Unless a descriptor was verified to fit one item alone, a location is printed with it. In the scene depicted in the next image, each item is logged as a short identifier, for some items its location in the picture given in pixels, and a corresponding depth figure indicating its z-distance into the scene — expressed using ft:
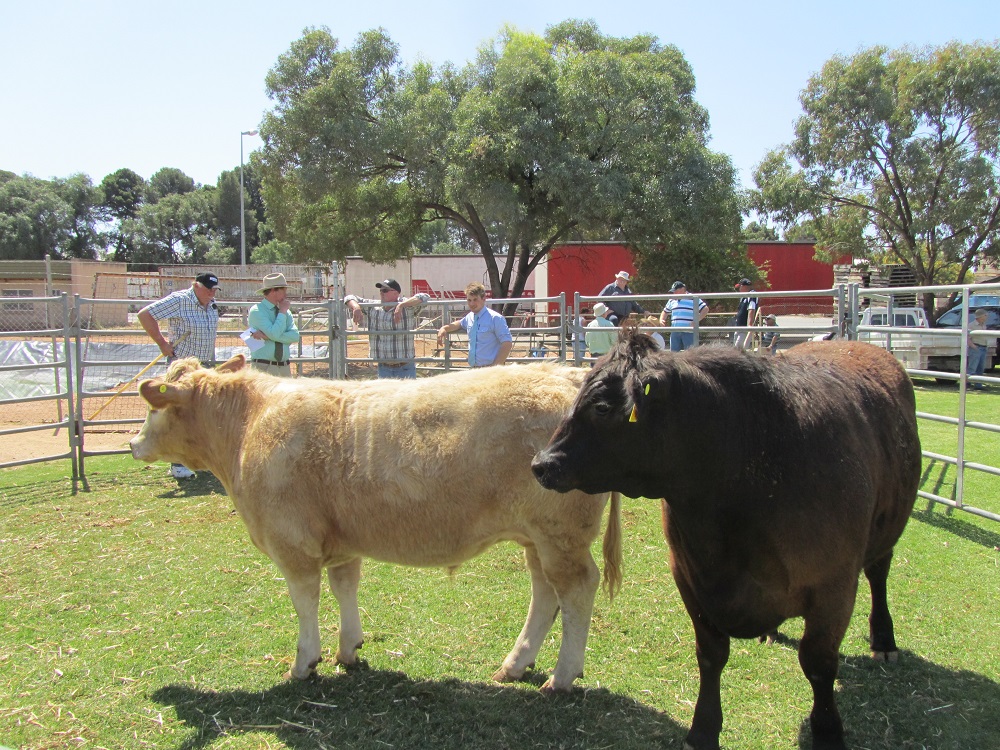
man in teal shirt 22.59
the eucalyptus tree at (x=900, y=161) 81.82
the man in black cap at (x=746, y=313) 35.81
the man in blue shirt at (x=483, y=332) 23.61
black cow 8.75
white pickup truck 52.54
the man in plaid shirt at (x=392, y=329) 28.73
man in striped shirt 32.17
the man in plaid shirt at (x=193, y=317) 24.40
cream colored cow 11.51
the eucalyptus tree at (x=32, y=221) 185.35
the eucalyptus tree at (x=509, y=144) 69.00
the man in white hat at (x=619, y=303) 35.76
